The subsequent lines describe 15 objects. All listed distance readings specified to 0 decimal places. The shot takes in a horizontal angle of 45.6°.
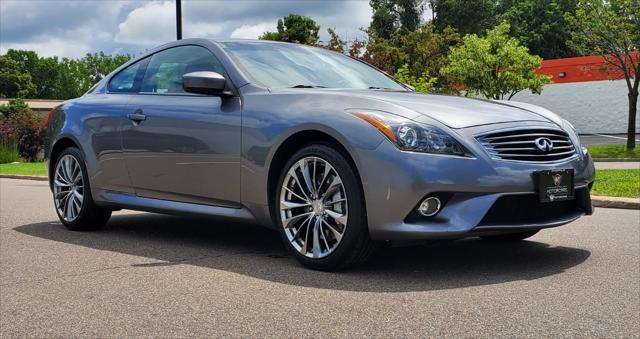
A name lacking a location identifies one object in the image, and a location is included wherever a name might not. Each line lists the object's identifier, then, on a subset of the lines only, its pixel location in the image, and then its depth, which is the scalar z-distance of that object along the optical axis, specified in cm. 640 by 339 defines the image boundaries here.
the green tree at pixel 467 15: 6662
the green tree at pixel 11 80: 10169
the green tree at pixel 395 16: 6638
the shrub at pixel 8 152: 2633
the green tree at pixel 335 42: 3462
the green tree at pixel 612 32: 2733
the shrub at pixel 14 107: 4911
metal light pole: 1625
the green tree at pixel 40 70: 12362
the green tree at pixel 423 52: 4094
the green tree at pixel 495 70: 3741
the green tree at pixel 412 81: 2142
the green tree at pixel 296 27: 7026
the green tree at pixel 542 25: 6919
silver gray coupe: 449
